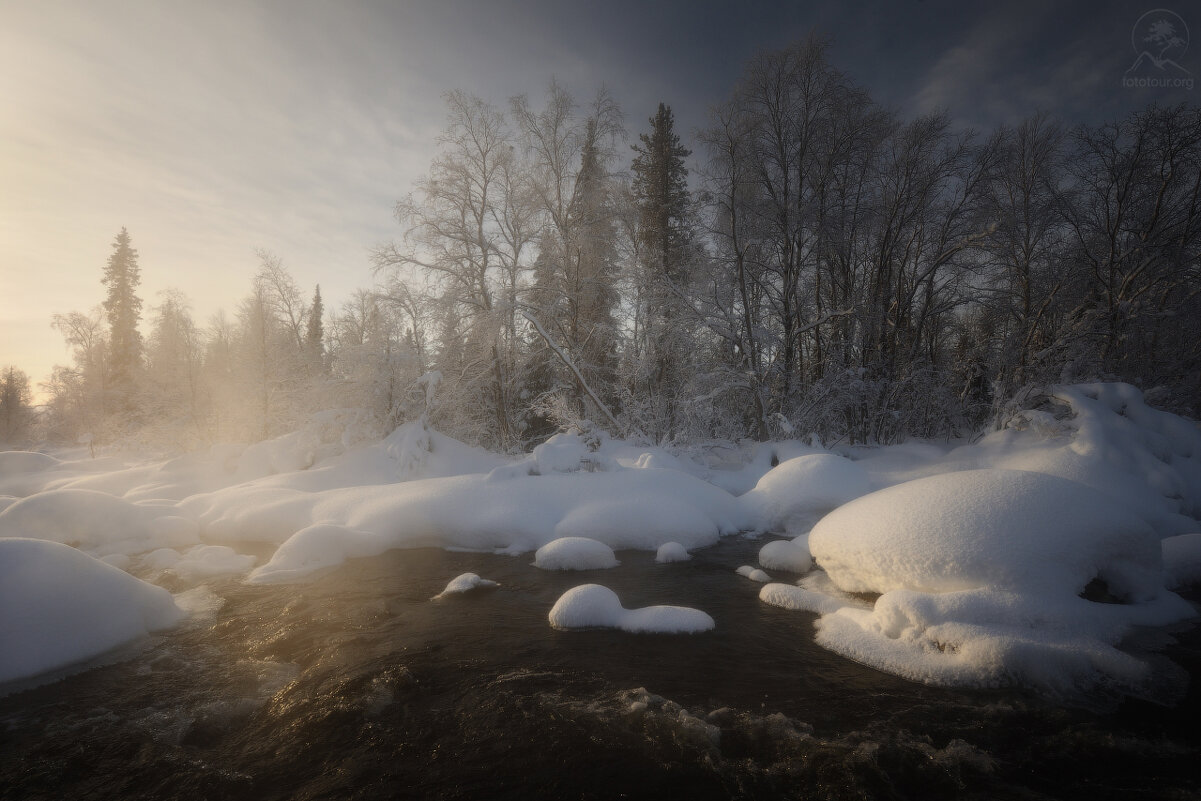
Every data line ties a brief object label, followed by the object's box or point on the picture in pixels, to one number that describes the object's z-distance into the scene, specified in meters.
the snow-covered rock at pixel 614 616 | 4.51
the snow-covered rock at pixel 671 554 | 6.68
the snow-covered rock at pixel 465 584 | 5.55
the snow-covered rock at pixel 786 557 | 6.24
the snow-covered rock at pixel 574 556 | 6.43
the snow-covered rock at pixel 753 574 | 5.89
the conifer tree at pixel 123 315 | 25.42
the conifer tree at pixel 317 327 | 29.63
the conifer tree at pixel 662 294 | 13.91
